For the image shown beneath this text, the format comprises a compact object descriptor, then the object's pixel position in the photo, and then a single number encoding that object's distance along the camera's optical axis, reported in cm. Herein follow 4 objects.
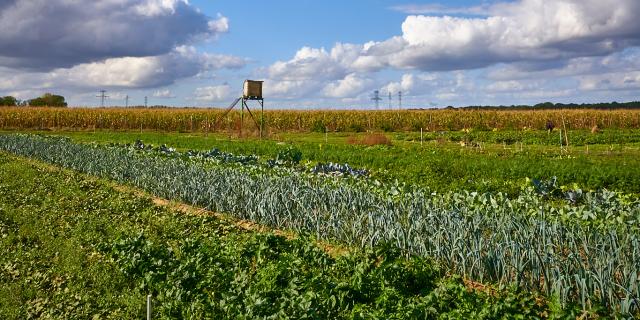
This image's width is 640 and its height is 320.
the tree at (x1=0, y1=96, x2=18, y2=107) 8825
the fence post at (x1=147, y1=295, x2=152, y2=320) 527
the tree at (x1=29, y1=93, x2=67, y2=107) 9129
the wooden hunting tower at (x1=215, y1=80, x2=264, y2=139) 3911
